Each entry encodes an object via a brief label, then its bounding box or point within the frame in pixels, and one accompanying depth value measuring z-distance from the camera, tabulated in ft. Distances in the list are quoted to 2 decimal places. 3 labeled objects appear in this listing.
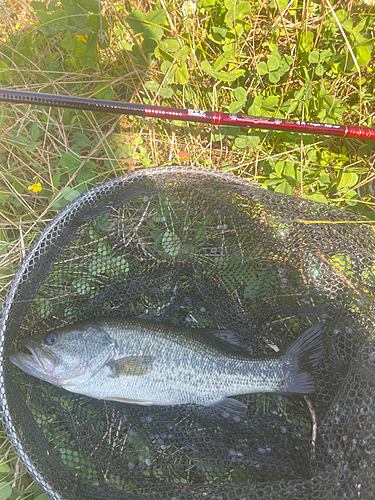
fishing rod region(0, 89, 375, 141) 1.47
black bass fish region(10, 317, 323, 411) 1.45
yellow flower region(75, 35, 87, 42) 1.75
